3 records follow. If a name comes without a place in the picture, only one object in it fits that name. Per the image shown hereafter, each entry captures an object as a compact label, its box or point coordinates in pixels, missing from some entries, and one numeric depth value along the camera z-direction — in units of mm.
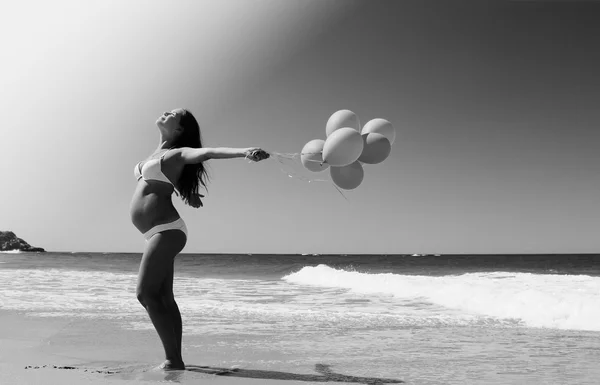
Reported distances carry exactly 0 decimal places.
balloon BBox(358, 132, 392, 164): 5301
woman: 4094
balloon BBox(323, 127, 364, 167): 4848
